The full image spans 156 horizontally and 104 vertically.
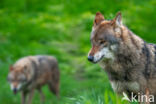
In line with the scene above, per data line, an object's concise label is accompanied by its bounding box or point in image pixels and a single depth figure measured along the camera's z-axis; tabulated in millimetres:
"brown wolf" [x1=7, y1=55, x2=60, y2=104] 25219
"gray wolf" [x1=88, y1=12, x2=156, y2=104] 11555
